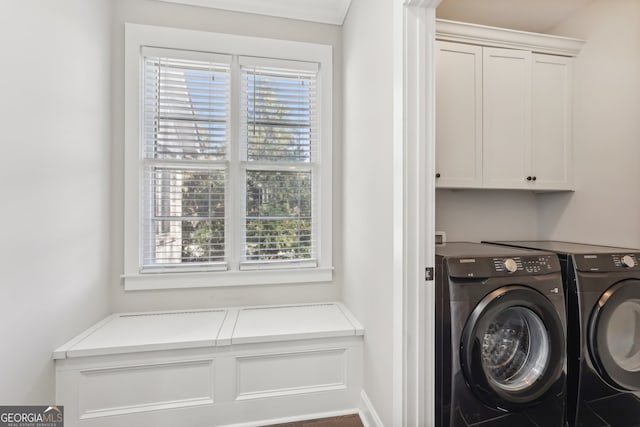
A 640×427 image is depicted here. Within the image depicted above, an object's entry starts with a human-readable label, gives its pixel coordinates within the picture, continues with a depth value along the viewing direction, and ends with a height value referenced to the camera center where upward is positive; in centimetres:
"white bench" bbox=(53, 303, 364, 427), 158 -94
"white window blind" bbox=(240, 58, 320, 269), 229 +42
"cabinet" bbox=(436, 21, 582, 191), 189 +73
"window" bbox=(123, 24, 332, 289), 212 +43
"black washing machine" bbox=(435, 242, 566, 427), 134 -63
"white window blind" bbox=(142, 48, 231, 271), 215 +43
